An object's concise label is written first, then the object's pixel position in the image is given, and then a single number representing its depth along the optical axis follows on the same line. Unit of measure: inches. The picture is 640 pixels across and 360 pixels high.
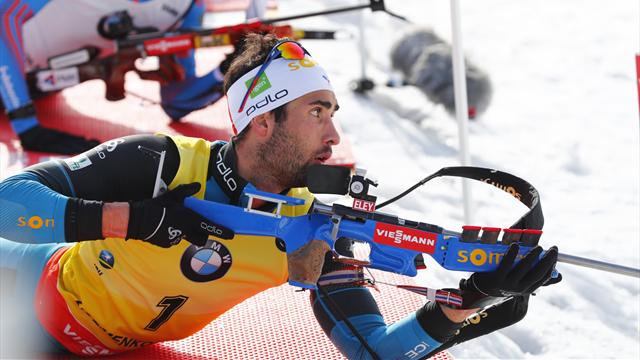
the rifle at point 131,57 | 607.4
